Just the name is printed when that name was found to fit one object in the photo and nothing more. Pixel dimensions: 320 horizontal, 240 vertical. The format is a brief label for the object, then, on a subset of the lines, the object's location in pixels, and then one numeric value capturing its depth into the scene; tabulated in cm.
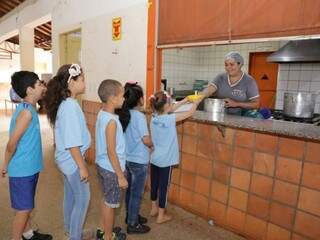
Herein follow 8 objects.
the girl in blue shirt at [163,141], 190
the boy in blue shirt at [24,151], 154
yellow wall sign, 271
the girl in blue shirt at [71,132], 147
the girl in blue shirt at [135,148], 181
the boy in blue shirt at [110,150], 154
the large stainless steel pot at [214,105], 222
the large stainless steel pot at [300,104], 198
